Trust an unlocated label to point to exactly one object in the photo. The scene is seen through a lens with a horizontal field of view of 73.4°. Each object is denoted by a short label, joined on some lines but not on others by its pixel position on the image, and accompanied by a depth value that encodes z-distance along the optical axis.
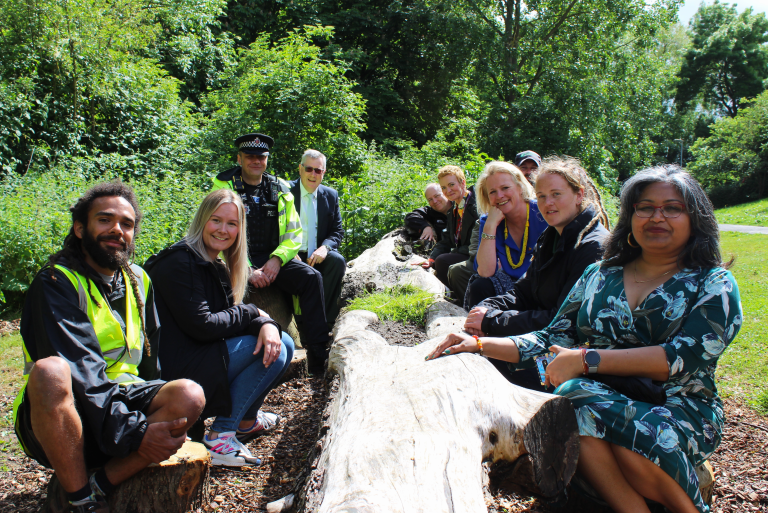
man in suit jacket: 5.44
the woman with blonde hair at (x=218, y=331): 3.06
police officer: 4.73
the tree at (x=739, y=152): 26.53
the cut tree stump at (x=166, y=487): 2.24
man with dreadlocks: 2.07
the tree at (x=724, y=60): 36.31
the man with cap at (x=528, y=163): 5.38
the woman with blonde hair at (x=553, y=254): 2.97
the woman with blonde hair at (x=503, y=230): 3.85
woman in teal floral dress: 1.99
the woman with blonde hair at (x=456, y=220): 5.32
